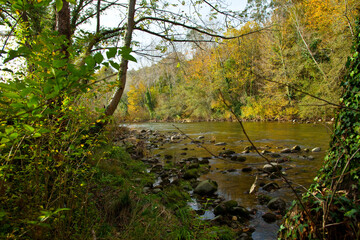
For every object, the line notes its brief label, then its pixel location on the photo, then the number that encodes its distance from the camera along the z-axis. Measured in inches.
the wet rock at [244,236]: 123.0
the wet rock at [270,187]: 196.5
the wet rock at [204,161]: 298.8
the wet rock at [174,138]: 546.3
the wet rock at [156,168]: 261.0
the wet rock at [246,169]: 256.3
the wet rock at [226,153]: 335.6
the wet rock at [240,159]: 290.7
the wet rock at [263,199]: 171.0
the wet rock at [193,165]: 267.1
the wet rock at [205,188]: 191.9
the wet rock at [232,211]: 150.3
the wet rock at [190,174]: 234.0
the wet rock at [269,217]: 143.7
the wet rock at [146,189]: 174.1
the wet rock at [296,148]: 348.1
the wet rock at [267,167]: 244.4
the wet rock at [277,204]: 158.7
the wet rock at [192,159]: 307.1
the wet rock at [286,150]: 342.7
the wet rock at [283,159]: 285.4
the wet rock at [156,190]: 177.3
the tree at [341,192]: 65.6
